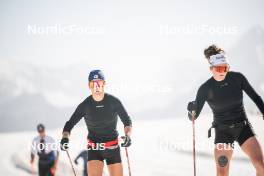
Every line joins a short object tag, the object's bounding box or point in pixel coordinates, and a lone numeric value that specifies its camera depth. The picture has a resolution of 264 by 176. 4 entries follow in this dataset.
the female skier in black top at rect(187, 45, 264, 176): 11.05
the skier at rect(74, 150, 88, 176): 24.45
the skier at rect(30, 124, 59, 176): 22.98
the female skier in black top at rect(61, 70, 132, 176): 12.10
